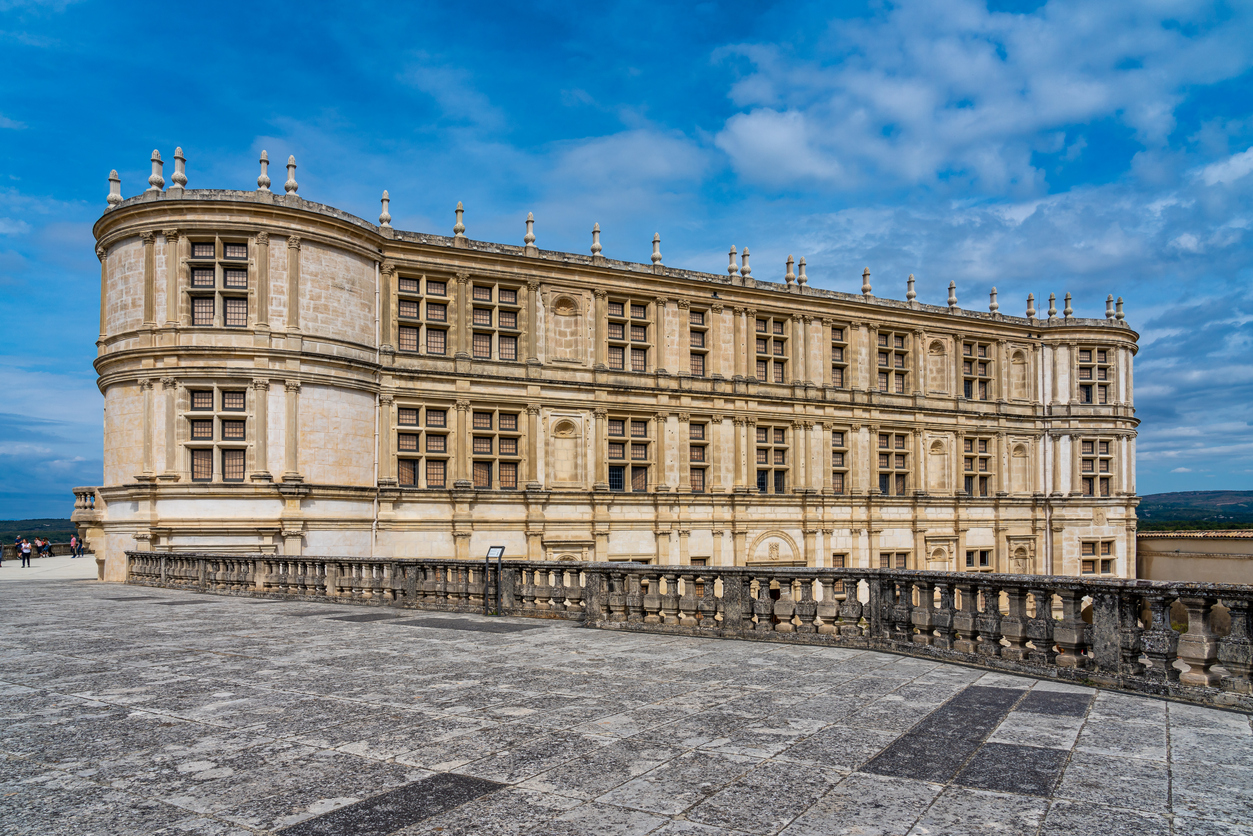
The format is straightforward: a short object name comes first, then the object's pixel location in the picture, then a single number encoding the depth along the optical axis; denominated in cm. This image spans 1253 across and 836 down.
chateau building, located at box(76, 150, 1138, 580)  2317
